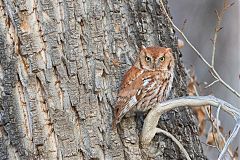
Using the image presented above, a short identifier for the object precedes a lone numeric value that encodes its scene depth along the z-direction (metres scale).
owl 7.19
